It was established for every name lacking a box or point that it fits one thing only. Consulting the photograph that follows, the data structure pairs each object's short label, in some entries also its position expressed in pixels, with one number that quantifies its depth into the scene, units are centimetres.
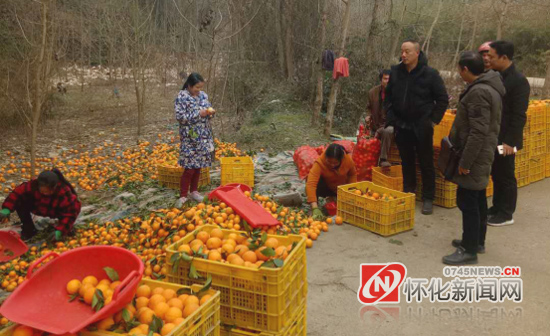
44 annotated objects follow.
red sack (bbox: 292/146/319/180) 718
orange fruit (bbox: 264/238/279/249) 293
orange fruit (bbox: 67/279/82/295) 248
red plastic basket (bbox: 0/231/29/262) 510
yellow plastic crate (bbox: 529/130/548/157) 632
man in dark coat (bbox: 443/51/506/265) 378
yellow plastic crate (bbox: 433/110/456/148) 579
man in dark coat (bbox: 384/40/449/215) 517
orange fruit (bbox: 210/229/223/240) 312
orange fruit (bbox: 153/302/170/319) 230
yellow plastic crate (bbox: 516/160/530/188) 632
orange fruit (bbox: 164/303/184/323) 226
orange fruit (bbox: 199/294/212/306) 236
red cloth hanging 964
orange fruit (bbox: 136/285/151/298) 246
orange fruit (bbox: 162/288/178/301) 245
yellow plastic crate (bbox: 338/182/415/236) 473
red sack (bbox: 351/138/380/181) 618
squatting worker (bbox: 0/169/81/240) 538
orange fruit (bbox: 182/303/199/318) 229
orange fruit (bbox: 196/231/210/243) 309
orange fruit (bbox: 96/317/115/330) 215
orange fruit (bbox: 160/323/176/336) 212
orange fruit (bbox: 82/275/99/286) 250
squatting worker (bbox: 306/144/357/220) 539
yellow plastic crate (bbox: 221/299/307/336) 257
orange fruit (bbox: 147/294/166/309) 236
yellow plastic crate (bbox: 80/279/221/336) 208
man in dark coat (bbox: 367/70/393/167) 632
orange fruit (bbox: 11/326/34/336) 209
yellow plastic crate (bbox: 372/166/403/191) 578
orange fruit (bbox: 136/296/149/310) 238
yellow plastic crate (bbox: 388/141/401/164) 603
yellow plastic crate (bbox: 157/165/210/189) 710
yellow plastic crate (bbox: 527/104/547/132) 618
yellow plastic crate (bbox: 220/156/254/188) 677
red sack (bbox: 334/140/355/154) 727
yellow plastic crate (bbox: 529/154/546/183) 648
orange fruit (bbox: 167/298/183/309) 235
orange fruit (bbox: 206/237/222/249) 298
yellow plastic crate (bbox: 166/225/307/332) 249
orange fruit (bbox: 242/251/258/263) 281
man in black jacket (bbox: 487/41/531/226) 466
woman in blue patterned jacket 572
